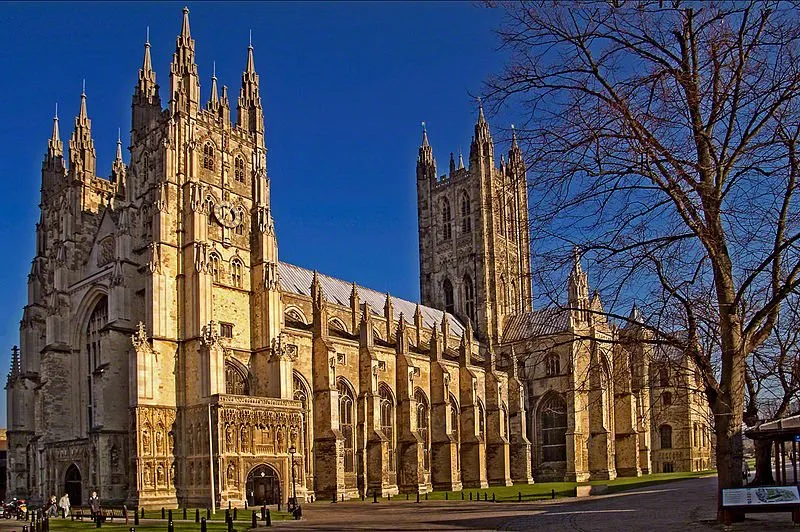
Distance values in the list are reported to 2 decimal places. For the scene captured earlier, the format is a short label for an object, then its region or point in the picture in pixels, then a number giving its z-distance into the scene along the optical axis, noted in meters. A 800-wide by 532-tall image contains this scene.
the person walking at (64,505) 40.94
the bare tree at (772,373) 19.64
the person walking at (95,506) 35.42
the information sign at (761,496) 19.08
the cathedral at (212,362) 48.00
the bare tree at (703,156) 16.17
